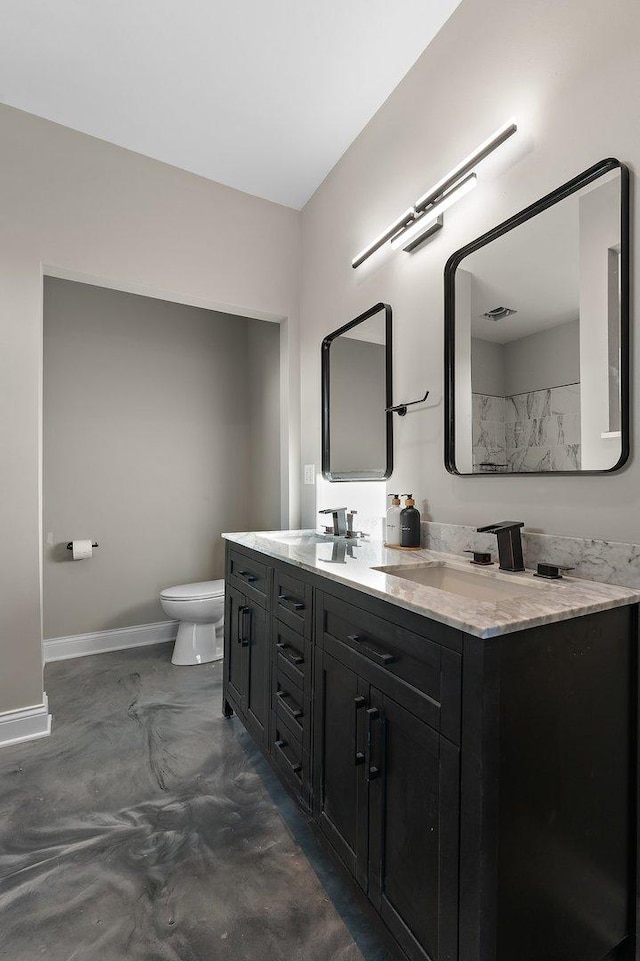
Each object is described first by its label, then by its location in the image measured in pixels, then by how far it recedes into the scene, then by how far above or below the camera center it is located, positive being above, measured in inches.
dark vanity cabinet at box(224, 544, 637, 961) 31.3 -23.6
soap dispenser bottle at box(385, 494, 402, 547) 70.0 -6.2
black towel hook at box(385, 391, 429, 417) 72.5 +12.4
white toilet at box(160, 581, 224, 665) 109.4 -32.2
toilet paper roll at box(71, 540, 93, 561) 114.1 -16.0
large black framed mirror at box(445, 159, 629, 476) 45.1 +16.8
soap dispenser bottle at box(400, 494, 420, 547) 67.8 -6.1
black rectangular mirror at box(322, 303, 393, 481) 79.3 +16.6
